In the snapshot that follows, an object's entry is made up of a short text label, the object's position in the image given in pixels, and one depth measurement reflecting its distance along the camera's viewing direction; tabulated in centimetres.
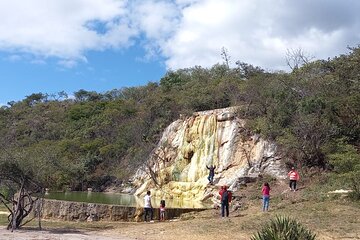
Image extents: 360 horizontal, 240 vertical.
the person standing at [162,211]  2311
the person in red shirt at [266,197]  2095
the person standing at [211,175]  3469
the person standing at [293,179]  2586
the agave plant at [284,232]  910
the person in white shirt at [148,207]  2319
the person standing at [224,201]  2100
